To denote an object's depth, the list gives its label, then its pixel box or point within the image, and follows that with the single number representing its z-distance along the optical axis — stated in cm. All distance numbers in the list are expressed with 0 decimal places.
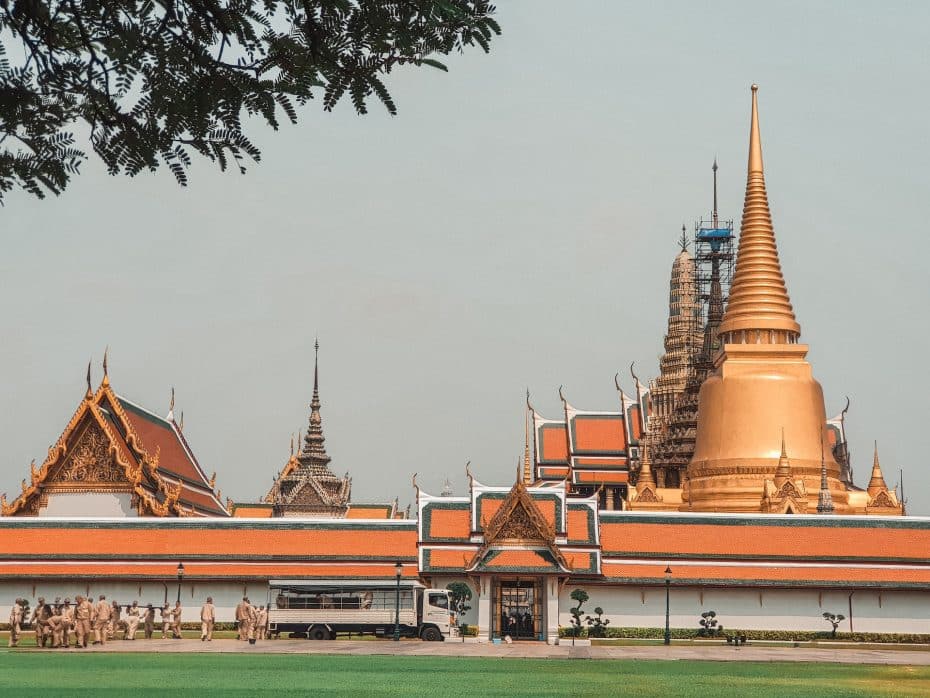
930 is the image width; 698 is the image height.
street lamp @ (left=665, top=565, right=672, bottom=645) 3797
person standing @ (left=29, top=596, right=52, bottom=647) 2808
